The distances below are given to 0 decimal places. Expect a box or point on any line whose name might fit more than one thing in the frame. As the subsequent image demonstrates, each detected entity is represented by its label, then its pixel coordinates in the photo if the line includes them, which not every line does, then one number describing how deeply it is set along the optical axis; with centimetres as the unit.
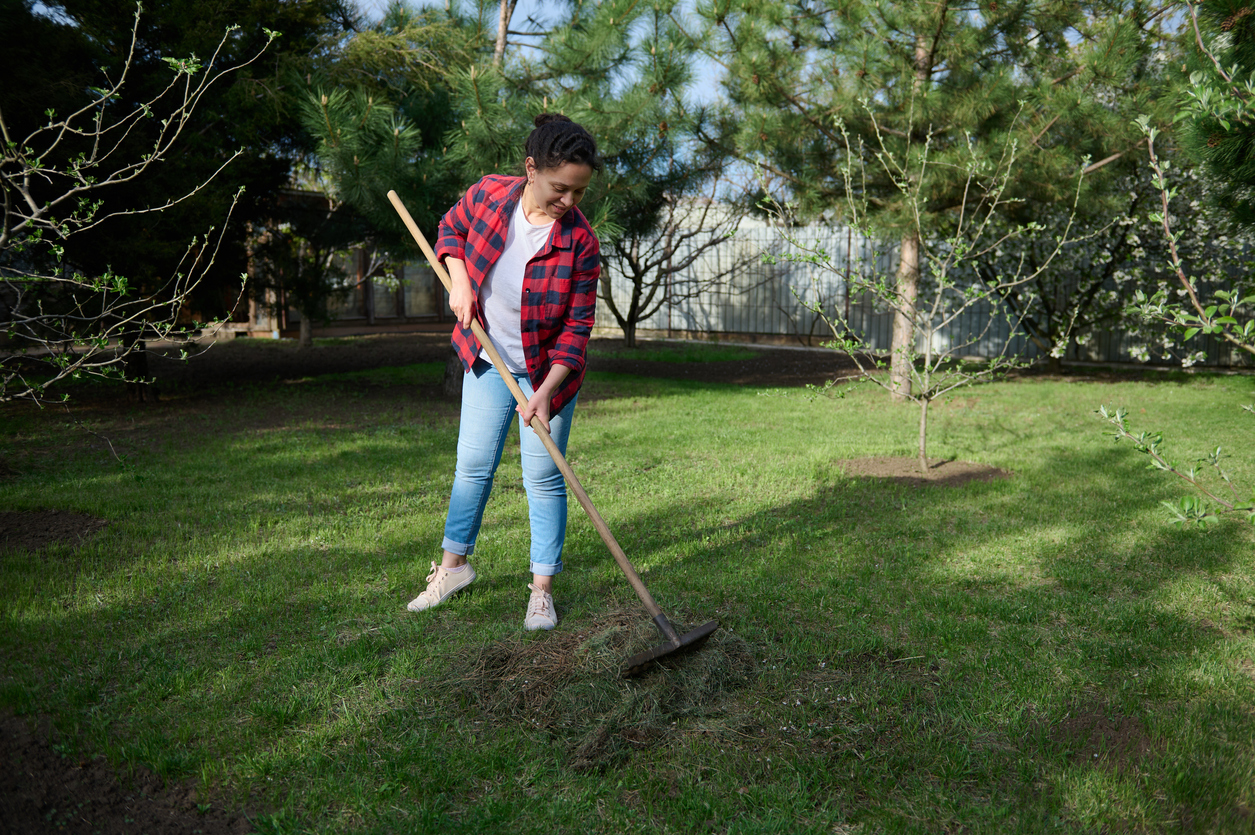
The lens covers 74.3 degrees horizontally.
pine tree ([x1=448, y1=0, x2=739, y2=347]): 633
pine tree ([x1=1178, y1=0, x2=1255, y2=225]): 293
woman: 260
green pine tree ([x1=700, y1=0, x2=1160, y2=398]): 650
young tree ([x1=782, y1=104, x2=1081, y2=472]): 486
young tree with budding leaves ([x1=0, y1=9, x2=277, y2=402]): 524
